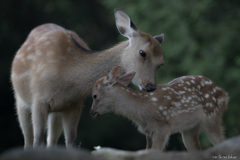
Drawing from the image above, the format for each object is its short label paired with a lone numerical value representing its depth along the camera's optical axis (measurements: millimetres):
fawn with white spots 10281
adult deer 10594
